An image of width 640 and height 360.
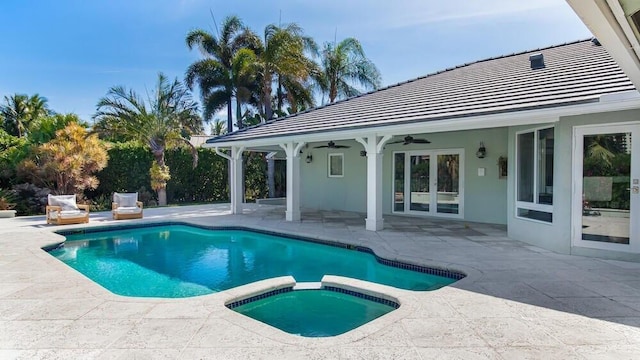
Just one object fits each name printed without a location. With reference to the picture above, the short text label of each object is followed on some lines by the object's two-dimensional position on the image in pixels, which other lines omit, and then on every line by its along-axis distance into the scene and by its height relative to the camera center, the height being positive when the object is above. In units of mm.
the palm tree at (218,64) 20672 +6702
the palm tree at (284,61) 19156 +6409
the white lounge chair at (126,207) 13188 -988
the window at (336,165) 16125 +691
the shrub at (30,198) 14727 -716
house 7004 +890
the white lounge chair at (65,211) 11938 -1043
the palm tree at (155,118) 16453 +2947
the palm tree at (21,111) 30828 +6059
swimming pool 6695 -1878
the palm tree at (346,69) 22516 +7021
